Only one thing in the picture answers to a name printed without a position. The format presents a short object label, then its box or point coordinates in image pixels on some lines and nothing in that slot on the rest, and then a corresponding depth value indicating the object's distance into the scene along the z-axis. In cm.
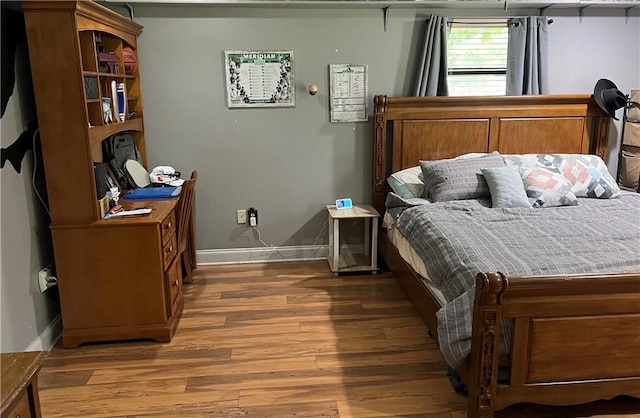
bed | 199
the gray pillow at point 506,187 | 336
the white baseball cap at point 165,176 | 362
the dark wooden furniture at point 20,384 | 117
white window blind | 399
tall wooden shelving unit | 260
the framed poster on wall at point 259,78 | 389
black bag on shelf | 342
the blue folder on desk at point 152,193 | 335
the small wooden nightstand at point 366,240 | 386
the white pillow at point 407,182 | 380
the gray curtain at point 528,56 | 394
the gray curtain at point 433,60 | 387
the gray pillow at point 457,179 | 354
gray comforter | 225
